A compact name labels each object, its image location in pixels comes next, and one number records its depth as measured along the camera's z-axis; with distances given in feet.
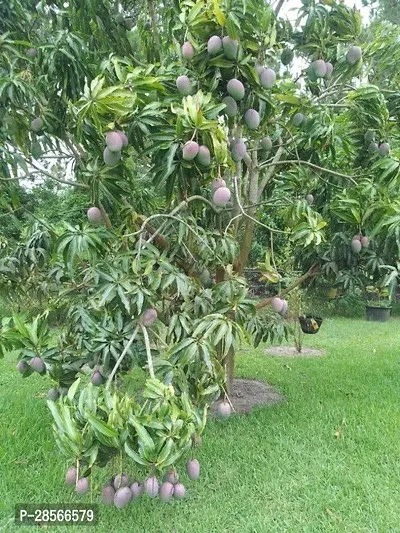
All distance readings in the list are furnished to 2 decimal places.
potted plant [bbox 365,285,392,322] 23.68
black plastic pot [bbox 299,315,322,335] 15.49
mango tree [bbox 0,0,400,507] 5.01
